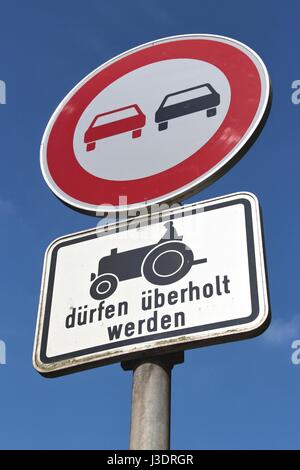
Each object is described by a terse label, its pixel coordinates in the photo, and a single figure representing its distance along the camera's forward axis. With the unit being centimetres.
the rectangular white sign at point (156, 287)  303
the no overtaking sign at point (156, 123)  339
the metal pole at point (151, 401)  293
